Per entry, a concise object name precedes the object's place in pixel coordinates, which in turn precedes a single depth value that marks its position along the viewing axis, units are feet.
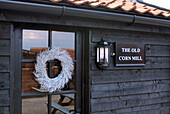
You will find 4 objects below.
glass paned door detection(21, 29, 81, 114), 7.14
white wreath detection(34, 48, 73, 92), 7.16
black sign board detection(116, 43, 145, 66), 8.50
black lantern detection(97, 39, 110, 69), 7.82
